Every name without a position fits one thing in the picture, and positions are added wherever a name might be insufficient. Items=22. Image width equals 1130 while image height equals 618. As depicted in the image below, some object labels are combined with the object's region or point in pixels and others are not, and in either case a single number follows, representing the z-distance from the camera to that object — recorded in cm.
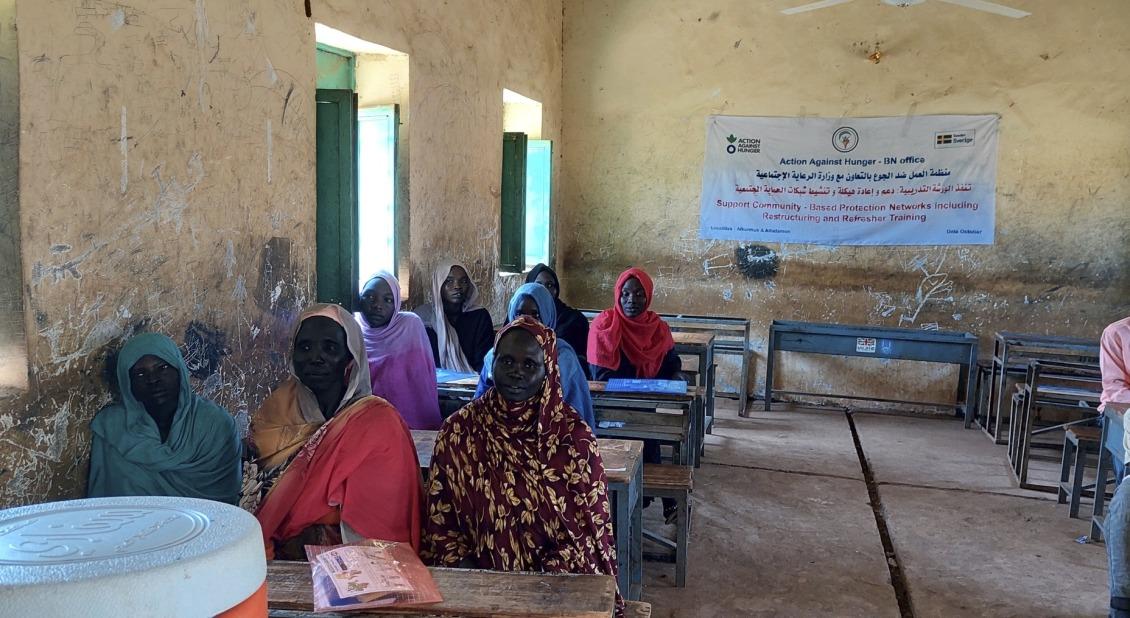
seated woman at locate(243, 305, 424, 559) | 233
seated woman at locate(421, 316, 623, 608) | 228
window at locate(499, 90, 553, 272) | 653
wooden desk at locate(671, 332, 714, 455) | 596
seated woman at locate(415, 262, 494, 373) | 501
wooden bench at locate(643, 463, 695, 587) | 350
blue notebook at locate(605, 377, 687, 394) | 404
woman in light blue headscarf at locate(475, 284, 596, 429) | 358
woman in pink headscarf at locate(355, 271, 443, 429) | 416
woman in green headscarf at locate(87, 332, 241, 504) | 255
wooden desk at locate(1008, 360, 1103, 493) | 516
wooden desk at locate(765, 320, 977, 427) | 684
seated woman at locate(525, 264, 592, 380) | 572
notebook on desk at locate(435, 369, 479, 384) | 450
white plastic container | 80
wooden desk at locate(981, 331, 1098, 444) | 644
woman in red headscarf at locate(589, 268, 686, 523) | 502
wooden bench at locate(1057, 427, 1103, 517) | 446
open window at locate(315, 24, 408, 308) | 389
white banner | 710
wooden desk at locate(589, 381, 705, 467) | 383
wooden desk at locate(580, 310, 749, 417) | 711
